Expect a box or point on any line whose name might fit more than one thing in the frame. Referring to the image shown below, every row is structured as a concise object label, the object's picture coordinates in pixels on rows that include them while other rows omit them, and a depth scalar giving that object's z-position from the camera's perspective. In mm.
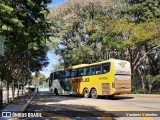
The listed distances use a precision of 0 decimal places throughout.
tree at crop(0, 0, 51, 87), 6714
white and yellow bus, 12274
